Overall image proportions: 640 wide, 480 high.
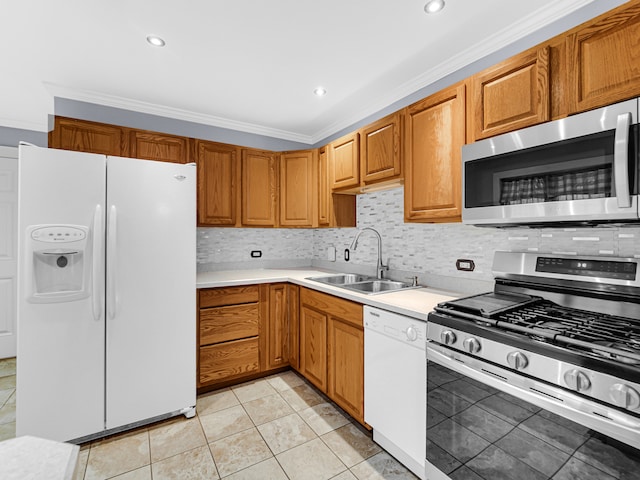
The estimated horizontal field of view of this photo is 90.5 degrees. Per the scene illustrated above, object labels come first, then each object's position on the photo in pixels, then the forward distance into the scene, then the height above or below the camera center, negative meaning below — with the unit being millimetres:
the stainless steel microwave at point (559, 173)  1126 +296
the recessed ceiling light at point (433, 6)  1599 +1211
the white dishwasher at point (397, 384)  1581 -769
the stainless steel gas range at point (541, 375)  960 -472
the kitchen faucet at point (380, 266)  2660 -203
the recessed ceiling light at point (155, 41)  1893 +1218
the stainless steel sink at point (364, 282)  2508 -341
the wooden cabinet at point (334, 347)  2023 -760
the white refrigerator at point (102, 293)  1792 -320
